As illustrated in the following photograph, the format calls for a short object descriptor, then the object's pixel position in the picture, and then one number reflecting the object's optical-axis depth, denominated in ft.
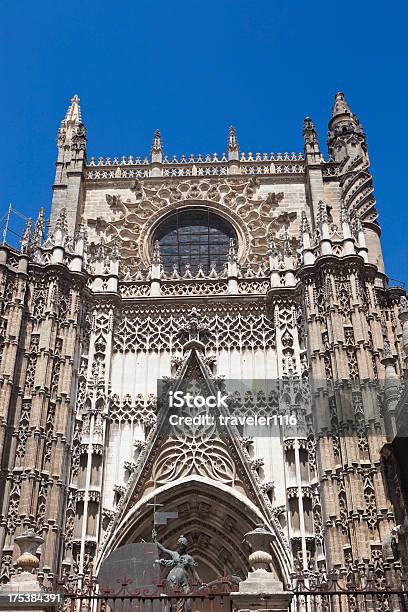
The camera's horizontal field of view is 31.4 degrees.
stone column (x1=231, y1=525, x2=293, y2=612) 30.50
